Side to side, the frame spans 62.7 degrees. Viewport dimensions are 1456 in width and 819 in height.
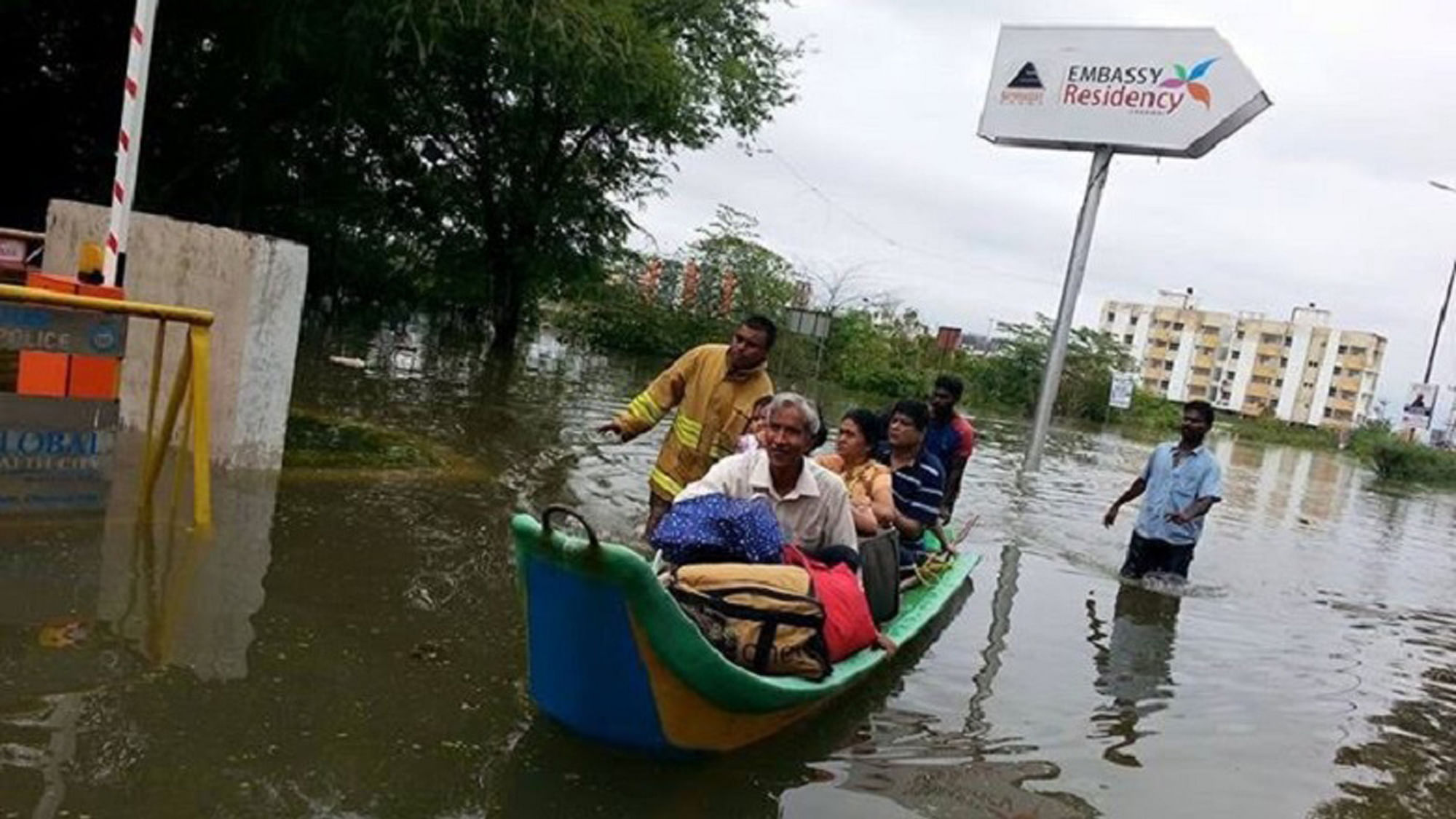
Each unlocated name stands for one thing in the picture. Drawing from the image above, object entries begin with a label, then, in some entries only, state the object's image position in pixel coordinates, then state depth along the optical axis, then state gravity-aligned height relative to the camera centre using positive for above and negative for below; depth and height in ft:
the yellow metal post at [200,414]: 19.81 -3.40
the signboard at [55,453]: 19.19 -4.41
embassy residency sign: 57.57 +14.19
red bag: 16.01 -3.78
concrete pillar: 24.41 -1.85
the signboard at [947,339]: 156.35 +0.93
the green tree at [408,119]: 41.98 +5.68
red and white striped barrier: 20.58 +0.84
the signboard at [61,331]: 18.31 -2.33
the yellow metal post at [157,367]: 20.61 -2.89
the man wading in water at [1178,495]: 30.12 -2.68
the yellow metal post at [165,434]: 20.29 -3.97
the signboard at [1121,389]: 131.75 -1.25
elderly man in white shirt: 16.33 -2.34
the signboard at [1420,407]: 148.66 +3.25
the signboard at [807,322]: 116.37 -0.17
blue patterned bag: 15.35 -2.93
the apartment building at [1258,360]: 381.40 +14.16
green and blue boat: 12.59 -4.05
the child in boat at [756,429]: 17.22 -1.83
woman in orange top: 20.77 -2.48
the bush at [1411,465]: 125.49 -3.35
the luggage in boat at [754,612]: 14.39 -3.60
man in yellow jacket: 21.08 -1.83
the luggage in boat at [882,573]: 19.33 -3.90
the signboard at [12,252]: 26.76 -1.76
